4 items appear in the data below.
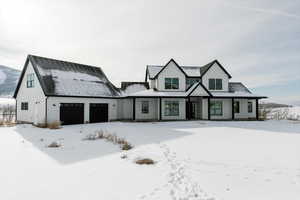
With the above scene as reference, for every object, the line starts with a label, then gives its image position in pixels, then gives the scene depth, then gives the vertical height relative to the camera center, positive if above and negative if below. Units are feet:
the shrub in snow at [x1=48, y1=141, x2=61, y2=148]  26.66 -6.93
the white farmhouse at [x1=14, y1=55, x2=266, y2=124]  58.18 +2.95
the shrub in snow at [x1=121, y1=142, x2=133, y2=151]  25.40 -6.92
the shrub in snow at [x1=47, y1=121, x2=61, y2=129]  48.78 -6.77
